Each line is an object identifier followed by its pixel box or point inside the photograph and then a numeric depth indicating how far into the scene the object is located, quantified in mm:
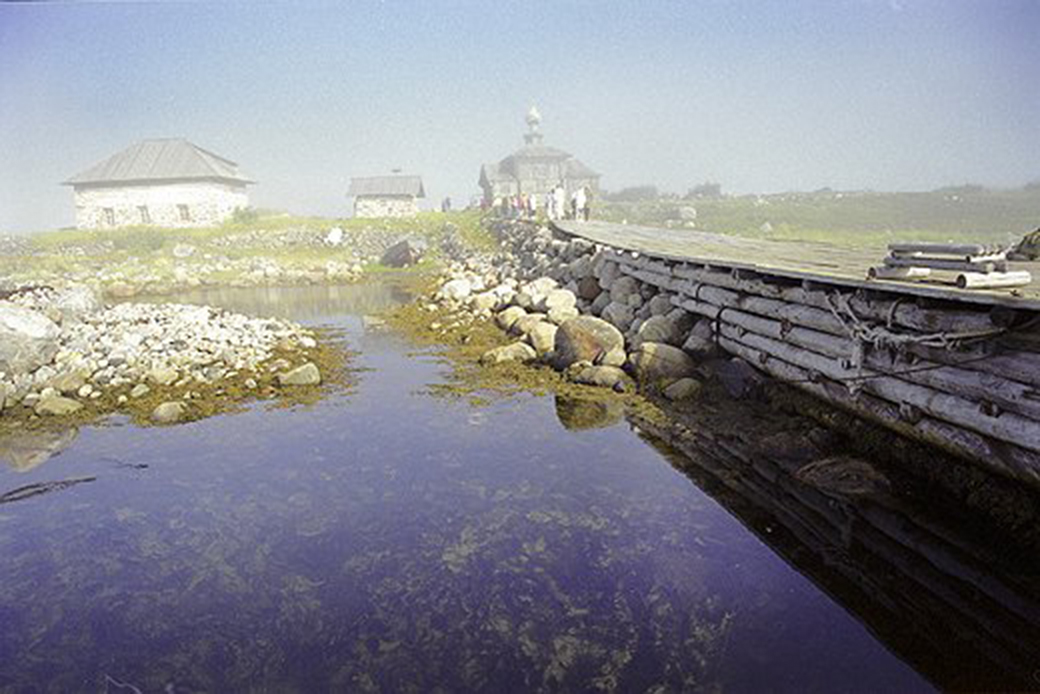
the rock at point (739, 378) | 10562
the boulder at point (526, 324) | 14900
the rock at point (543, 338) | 13531
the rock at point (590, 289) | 17000
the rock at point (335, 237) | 43250
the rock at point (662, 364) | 11305
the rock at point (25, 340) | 12117
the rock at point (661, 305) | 13340
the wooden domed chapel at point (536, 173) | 67938
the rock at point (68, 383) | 11648
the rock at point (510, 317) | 16734
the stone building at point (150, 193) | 52344
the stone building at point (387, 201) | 64188
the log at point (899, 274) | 7113
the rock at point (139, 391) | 11555
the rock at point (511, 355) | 13539
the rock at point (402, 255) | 38125
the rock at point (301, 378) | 12422
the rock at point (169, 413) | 10462
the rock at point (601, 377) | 11438
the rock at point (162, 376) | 12156
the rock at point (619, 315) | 14155
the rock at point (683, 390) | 10680
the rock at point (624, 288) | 15180
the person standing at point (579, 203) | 34406
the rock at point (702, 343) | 11688
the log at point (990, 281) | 6148
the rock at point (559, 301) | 15922
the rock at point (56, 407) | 10773
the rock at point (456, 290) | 21997
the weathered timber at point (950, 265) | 6379
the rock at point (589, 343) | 12266
